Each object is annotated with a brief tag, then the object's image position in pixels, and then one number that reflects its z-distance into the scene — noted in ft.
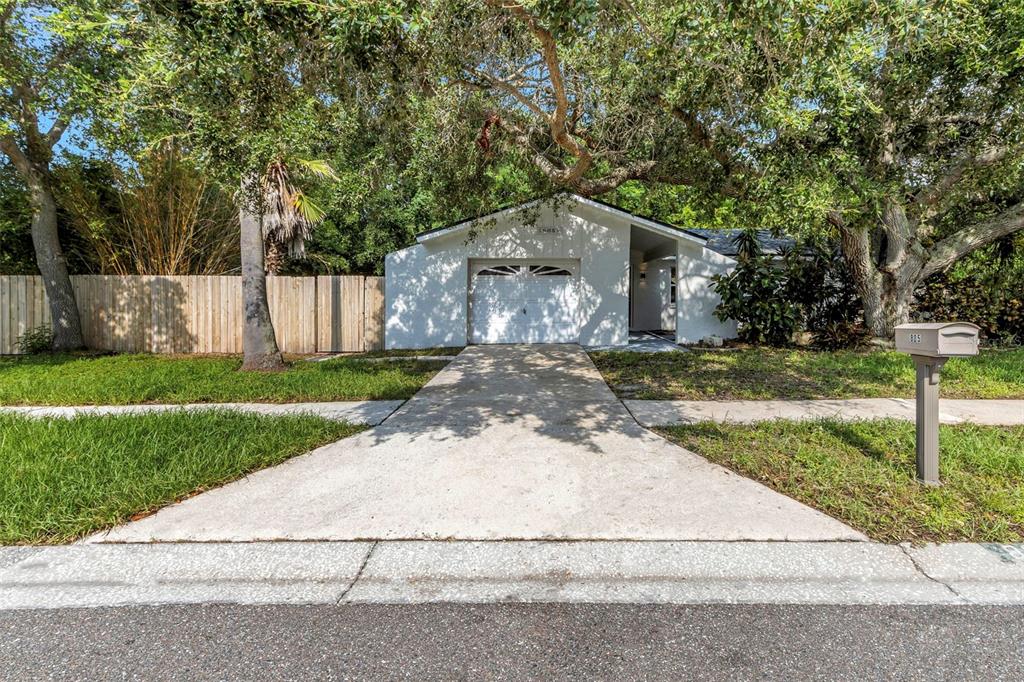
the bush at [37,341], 37.14
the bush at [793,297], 38.09
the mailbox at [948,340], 10.72
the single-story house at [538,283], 40.06
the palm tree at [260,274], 28.71
